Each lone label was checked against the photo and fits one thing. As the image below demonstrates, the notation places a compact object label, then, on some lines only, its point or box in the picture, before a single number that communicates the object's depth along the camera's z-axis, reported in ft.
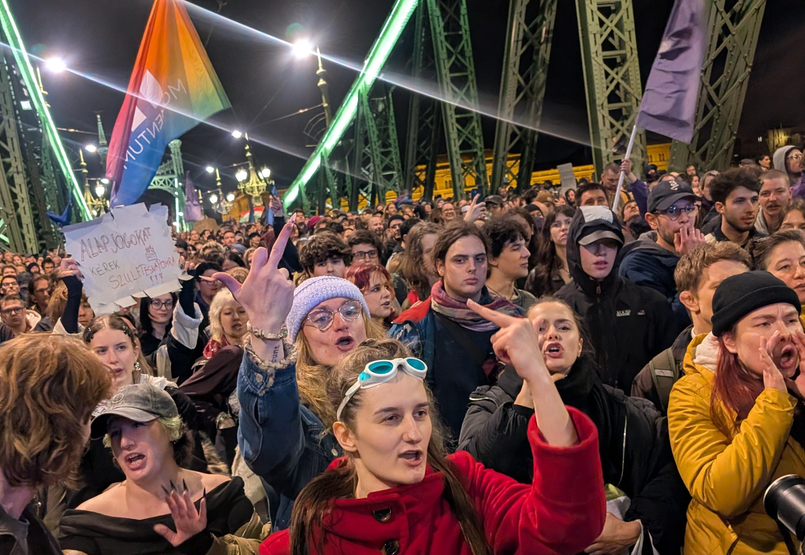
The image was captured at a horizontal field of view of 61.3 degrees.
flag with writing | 23.77
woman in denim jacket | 7.48
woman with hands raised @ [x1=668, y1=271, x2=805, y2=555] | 7.87
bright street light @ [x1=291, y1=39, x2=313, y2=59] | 75.00
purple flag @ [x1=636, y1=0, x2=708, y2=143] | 21.42
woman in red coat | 6.01
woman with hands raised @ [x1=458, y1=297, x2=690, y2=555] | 8.71
